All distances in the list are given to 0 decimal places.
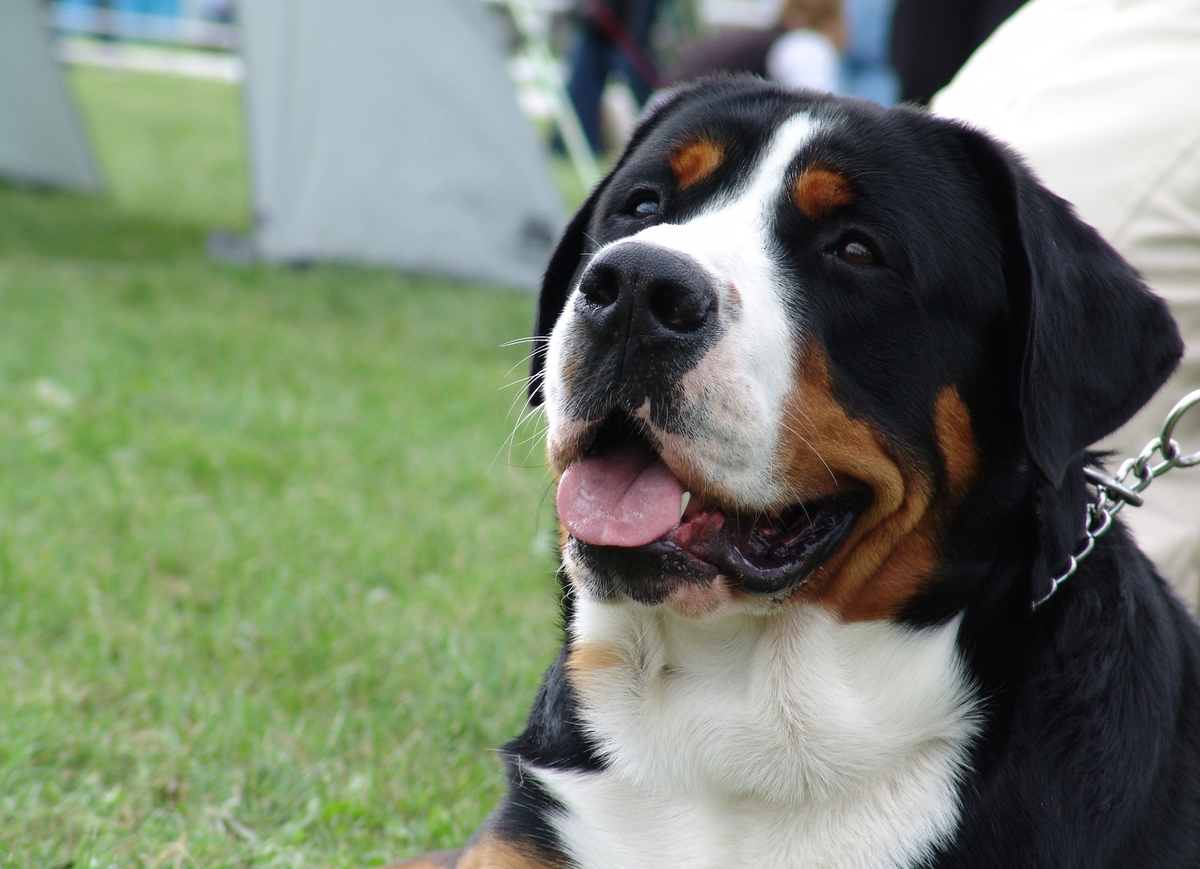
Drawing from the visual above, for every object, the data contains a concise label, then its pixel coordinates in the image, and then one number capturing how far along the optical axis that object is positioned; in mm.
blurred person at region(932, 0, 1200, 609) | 2961
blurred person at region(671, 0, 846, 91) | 9383
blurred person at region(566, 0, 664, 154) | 13930
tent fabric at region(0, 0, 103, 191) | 10258
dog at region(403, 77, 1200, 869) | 2061
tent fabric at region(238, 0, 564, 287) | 8211
